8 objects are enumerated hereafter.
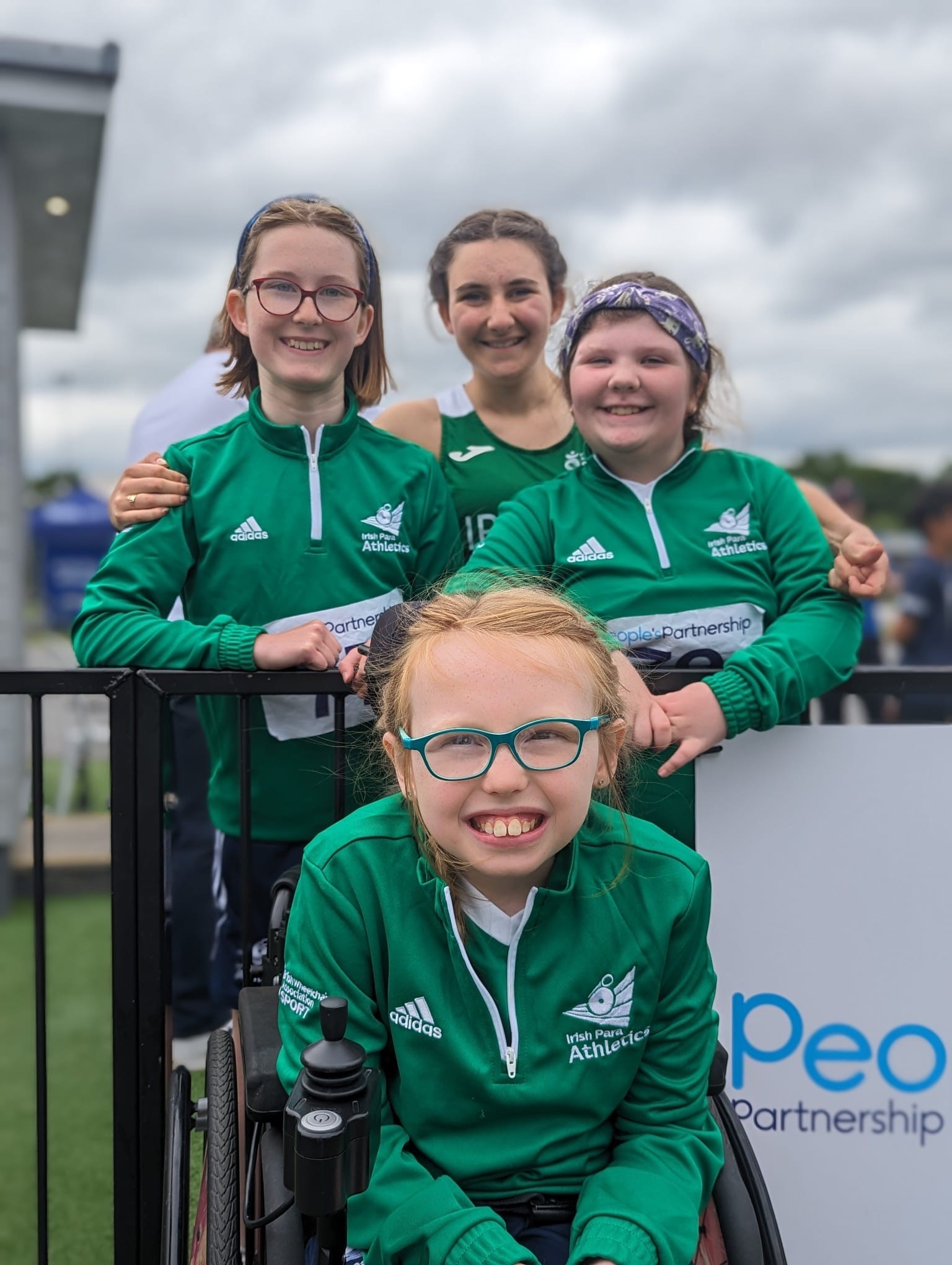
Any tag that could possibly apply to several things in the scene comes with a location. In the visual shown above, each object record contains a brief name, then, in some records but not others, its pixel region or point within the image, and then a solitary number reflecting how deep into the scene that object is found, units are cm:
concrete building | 601
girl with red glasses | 253
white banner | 254
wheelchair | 162
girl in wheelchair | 170
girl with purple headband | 247
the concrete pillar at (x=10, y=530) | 684
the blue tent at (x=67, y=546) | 3728
